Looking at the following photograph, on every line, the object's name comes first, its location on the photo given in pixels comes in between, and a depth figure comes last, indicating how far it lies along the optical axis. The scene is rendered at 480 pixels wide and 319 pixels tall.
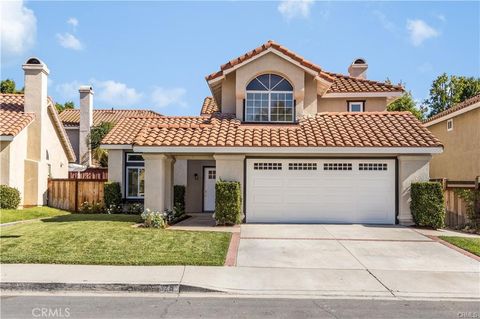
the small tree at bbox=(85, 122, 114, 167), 33.83
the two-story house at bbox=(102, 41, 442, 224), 15.41
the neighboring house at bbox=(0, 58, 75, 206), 19.08
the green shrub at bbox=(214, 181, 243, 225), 14.73
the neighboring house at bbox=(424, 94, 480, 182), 21.34
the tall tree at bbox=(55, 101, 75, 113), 54.15
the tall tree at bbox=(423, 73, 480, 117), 39.72
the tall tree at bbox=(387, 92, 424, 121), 39.01
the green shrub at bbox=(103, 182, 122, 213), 19.91
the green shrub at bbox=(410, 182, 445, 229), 14.48
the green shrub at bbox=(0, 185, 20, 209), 18.61
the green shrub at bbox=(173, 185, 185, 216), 19.09
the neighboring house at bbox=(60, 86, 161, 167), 33.38
